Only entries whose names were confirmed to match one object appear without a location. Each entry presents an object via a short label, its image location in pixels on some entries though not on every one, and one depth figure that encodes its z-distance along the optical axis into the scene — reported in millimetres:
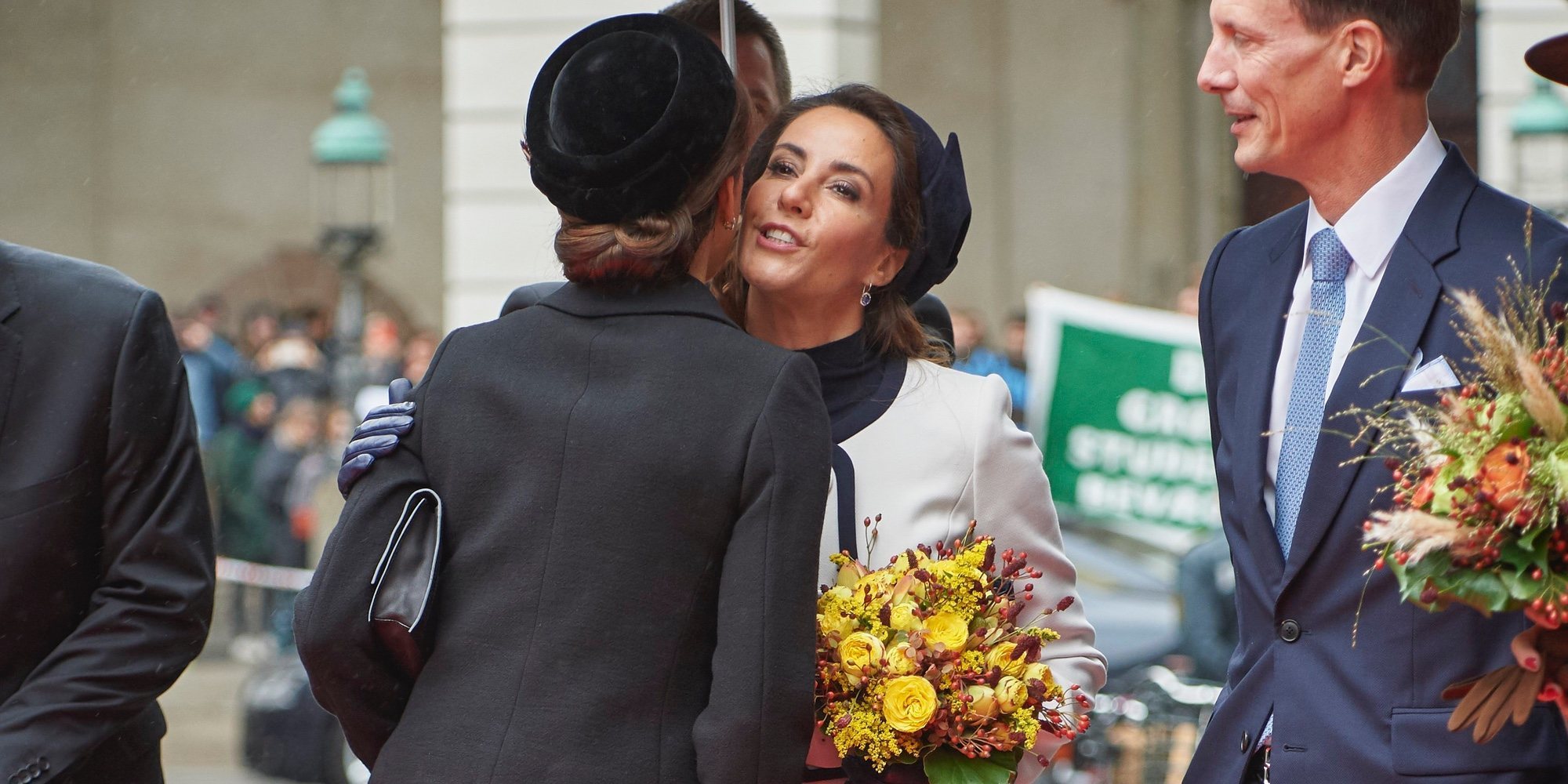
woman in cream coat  6539
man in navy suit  5684
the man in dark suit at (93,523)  6645
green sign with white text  19844
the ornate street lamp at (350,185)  32969
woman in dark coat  5363
